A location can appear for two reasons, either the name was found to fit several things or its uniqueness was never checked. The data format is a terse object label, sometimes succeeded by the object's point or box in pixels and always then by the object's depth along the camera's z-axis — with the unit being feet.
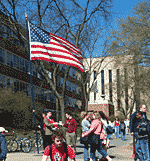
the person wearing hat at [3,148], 20.72
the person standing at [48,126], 36.27
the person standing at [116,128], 90.27
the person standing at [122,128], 78.31
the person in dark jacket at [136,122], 29.15
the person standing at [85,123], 36.37
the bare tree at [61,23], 60.70
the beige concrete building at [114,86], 65.47
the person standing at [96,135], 28.99
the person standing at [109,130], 35.77
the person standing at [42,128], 38.09
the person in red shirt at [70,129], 42.72
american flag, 39.45
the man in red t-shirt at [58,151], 14.99
